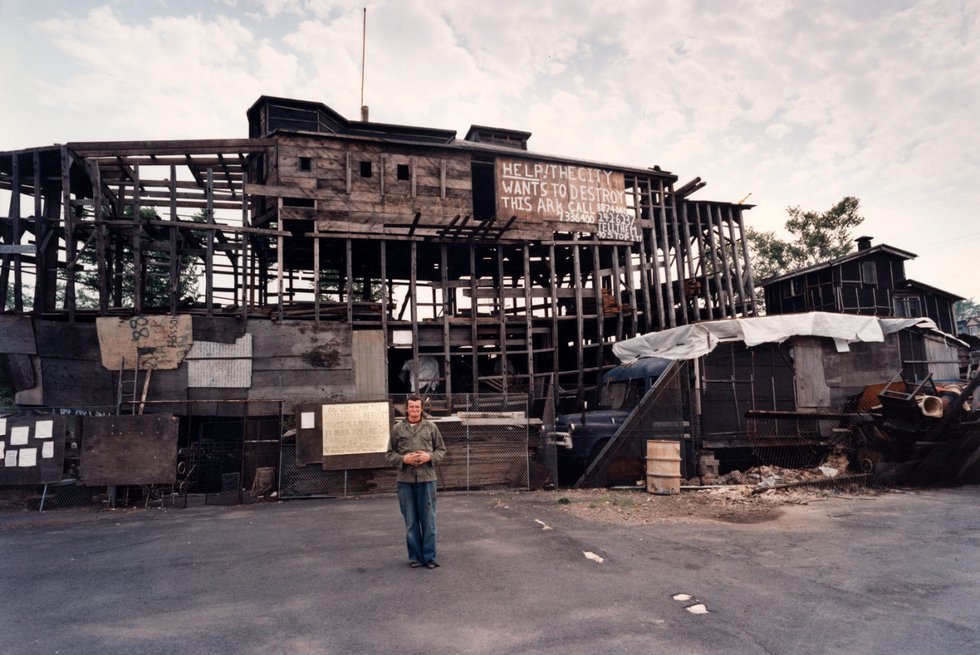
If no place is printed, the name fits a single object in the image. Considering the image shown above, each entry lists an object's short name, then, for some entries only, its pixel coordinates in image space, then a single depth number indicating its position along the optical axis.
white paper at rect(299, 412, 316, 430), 11.95
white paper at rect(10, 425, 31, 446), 11.25
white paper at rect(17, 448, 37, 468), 11.27
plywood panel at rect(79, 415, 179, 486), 11.35
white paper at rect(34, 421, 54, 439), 11.38
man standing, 6.26
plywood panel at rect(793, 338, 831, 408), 14.43
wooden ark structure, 14.66
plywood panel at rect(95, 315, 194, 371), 13.80
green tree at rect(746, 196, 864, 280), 35.47
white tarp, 13.74
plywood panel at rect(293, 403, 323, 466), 11.91
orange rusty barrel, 11.45
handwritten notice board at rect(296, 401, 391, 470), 11.94
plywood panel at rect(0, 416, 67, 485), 11.20
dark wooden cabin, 28.00
